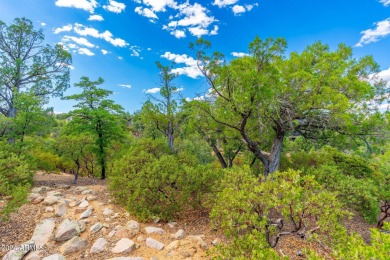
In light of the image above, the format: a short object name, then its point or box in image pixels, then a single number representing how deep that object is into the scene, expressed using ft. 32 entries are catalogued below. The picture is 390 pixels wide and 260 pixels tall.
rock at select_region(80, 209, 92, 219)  23.05
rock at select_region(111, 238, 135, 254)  17.06
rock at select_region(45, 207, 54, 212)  24.47
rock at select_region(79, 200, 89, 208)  25.79
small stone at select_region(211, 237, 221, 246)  18.49
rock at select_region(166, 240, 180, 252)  17.44
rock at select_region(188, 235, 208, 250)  17.74
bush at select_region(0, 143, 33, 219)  19.31
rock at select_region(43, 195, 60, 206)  26.40
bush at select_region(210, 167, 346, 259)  11.19
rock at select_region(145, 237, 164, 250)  17.76
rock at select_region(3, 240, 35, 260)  16.06
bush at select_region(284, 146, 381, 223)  23.81
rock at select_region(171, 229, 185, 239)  19.48
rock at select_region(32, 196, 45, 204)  26.98
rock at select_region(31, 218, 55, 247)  18.60
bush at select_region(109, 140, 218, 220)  22.33
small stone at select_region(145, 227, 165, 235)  20.16
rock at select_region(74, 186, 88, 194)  33.48
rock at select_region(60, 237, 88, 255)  17.22
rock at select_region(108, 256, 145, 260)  15.87
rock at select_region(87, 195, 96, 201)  28.87
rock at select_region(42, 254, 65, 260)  16.00
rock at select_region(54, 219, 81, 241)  18.92
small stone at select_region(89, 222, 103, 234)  20.20
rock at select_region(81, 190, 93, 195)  32.30
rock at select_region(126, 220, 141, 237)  19.75
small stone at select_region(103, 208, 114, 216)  24.17
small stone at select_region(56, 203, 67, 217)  23.60
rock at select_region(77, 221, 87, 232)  20.39
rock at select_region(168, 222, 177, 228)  21.63
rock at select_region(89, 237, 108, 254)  17.27
